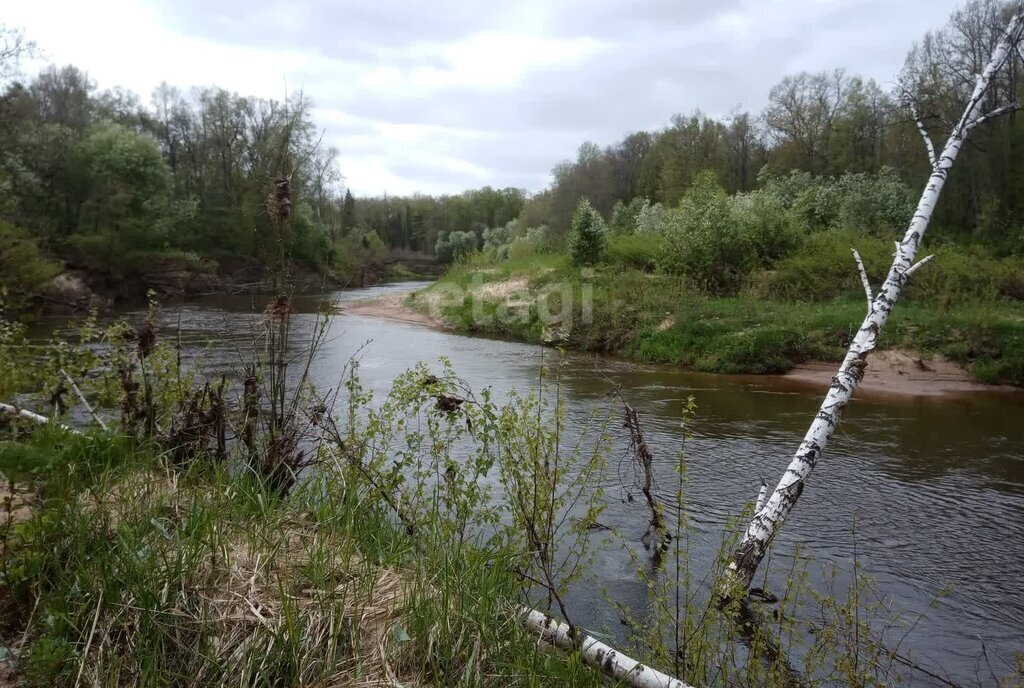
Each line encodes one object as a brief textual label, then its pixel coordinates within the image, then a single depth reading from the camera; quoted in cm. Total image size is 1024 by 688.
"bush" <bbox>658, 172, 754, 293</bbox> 2042
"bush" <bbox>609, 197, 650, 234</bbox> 3654
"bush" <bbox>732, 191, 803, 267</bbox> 2115
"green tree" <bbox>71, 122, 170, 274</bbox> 3133
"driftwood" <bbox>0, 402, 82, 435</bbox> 503
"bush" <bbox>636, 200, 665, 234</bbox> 2784
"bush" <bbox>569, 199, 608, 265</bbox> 2455
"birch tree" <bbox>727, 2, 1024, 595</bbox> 439
